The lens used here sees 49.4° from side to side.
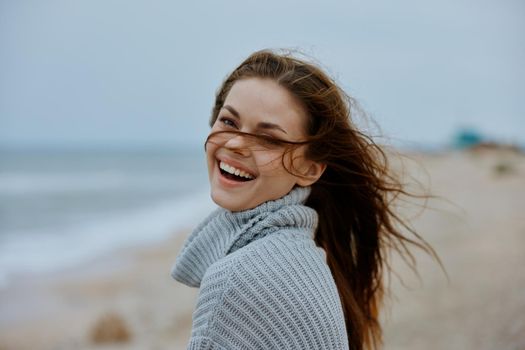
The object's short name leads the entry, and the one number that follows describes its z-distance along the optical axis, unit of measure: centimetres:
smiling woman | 185
